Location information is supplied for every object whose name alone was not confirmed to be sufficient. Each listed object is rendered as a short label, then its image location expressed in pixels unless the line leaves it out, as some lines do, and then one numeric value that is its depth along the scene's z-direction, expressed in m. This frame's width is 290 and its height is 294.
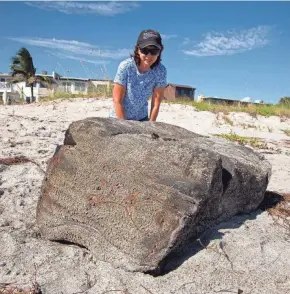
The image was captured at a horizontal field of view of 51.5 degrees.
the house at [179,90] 35.48
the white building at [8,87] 39.40
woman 2.78
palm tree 29.84
